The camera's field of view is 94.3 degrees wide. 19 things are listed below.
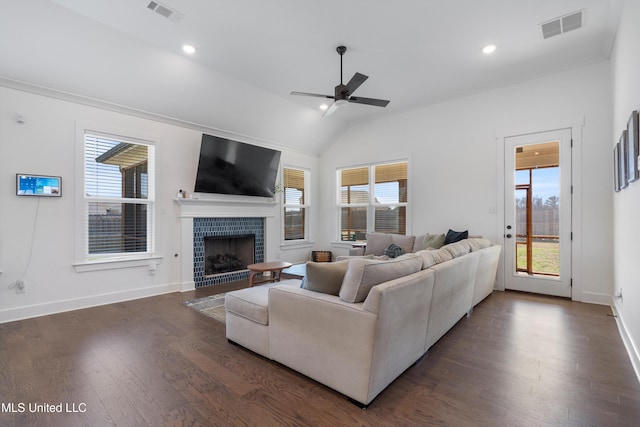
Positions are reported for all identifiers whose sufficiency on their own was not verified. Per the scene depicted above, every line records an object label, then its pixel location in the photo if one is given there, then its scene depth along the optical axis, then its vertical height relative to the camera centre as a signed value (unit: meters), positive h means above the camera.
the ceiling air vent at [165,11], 2.93 +2.07
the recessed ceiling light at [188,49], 3.68 +2.09
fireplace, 5.03 -0.63
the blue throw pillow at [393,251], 4.96 -0.62
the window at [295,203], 6.60 +0.25
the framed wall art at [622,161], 2.69 +0.51
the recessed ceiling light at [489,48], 3.66 +2.07
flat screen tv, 4.96 +0.85
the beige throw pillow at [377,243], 5.45 -0.53
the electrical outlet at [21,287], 3.44 -0.85
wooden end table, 4.13 -0.76
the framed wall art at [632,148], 2.18 +0.52
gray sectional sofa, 1.83 -0.76
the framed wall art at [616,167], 3.16 +0.52
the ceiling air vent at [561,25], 3.15 +2.10
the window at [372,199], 6.00 +0.32
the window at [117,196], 4.03 +0.26
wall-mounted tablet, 3.43 +0.34
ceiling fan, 3.51 +1.45
